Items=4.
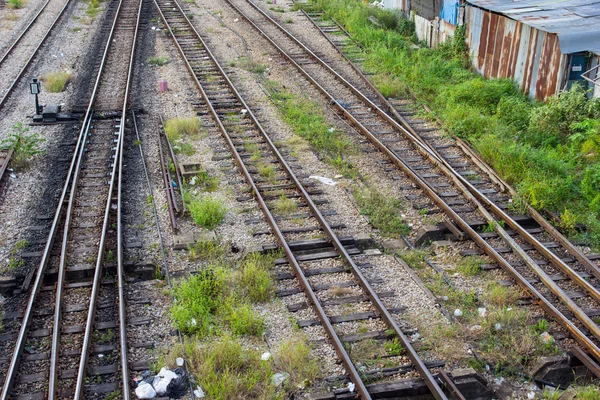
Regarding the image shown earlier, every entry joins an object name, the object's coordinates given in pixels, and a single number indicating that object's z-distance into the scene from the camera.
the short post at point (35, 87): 15.86
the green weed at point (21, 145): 13.72
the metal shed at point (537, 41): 15.10
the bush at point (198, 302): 8.69
